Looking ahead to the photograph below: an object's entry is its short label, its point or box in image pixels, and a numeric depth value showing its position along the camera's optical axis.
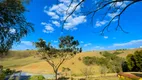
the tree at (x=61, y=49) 10.85
